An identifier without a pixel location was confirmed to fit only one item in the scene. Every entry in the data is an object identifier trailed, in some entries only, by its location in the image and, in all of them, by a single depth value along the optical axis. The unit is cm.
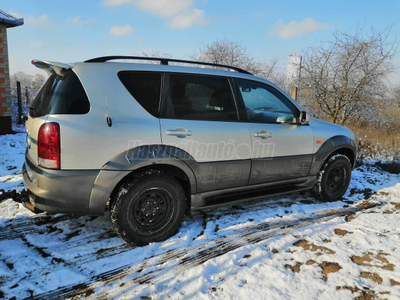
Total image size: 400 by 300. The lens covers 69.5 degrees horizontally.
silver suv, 271
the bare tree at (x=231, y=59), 1380
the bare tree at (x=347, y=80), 1090
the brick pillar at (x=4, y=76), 959
